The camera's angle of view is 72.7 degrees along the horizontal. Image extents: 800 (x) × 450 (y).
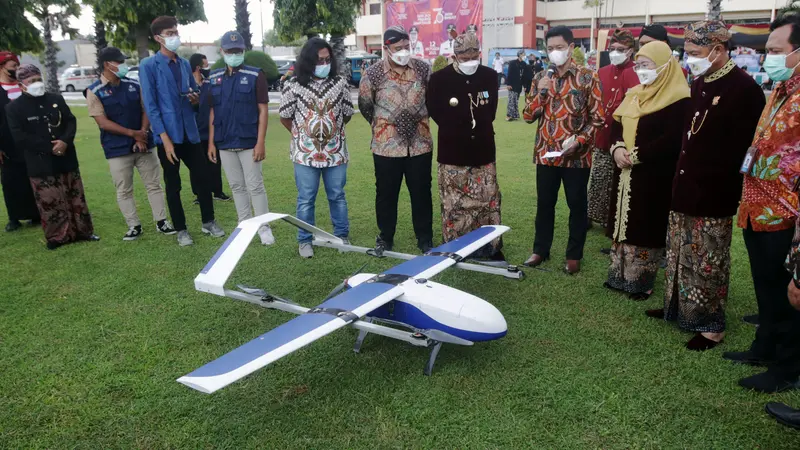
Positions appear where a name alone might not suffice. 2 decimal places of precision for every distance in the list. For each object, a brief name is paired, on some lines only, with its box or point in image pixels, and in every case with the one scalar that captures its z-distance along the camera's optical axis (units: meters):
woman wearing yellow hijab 3.82
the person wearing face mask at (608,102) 5.25
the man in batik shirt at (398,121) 5.09
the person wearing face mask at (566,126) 4.57
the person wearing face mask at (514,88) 16.58
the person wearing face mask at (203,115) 7.27
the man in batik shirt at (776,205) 2.83
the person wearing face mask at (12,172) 6.25
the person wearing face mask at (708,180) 3.26
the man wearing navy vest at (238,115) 5.61
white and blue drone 2.67
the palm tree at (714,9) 17.86
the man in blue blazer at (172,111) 5.57
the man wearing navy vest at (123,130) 5.80
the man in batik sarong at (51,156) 5.71
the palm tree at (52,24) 12.09
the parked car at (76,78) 34.88
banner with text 22.66
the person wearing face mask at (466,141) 4.80
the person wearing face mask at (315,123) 5.29
